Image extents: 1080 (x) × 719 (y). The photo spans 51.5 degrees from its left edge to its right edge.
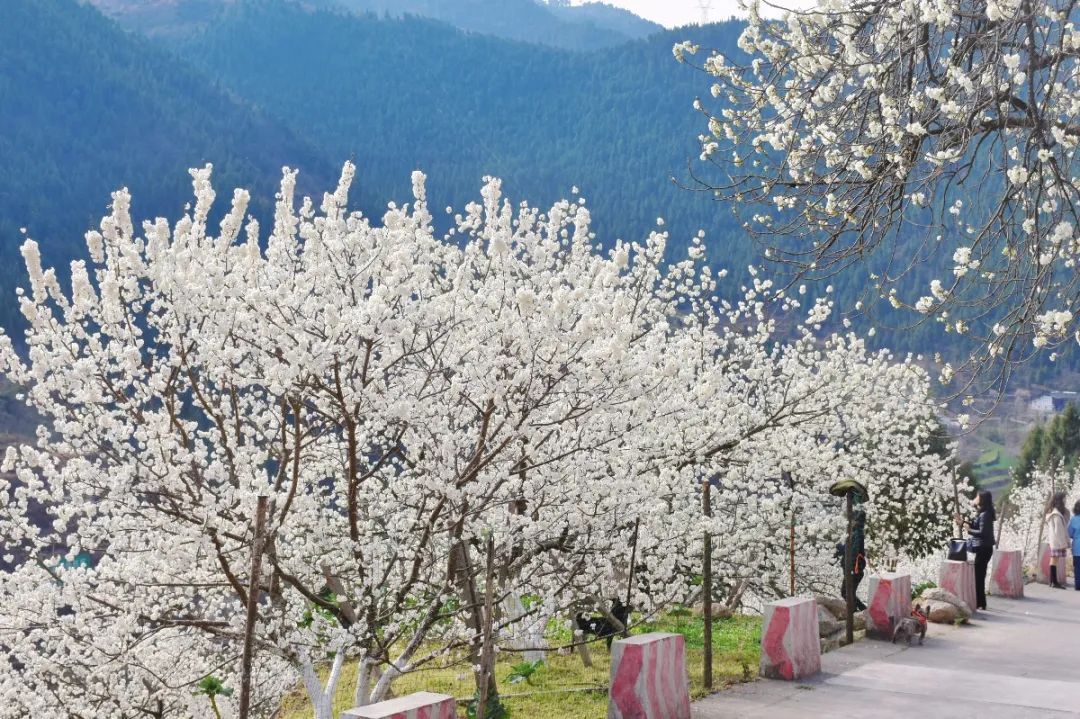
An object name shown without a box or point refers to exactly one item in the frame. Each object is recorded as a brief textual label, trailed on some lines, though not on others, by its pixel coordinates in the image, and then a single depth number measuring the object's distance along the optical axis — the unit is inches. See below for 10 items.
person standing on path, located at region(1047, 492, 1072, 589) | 701.3
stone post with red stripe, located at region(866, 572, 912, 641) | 487.2
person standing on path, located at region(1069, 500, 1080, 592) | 685.9
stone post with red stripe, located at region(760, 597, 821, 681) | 394.3
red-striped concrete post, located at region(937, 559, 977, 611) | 574.2
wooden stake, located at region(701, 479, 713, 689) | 382.6
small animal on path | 479.8
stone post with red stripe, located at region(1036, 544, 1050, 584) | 753.0
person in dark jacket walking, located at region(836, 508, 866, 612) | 537.0
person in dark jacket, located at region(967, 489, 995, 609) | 582.2
